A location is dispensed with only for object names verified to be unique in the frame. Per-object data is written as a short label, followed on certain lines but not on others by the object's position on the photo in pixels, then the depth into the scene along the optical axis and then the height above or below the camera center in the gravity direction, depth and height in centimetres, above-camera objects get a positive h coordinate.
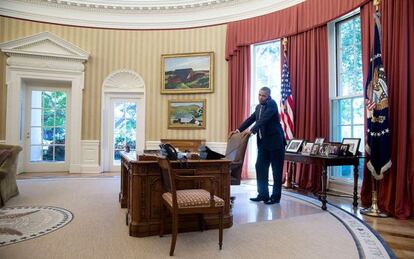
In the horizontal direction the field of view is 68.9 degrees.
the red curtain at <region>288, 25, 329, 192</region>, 541 +77
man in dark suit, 428 -19
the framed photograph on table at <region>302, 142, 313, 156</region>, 486 -28
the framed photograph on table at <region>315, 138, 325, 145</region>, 481 -16
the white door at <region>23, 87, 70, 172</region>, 761 -8
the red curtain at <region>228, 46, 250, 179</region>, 692 +98
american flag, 572 +49
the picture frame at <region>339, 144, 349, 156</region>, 441 -27
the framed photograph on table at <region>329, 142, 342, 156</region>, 443 -26
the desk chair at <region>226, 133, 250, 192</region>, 393 -33
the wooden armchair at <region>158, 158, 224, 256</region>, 258 -64
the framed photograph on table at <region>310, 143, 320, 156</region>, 470 -28
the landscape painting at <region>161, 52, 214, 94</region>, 755 +142
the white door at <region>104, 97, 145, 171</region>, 796 +4
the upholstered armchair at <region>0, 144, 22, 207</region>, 425 -69
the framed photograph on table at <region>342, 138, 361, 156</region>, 442 -20
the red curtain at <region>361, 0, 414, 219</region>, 382 +41
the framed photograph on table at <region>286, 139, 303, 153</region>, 512 -25
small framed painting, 760 +38
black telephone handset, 307 -25
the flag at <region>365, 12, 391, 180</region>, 389 +20
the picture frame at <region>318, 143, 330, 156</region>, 457 -28
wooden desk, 304 -72
